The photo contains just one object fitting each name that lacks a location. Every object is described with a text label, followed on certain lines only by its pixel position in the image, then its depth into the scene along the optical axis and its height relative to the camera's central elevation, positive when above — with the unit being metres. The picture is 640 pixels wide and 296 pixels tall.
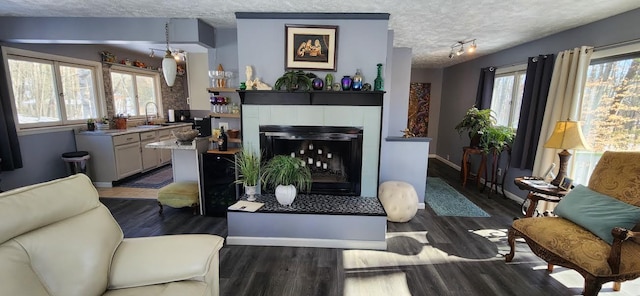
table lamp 2.53 -0.25
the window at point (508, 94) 4.29 +0.31
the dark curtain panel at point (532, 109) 3.50 +0.06
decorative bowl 3.29 -0.36
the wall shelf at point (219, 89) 3.31 +0.22
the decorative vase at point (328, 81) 2.98 +0.31
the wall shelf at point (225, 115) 3.42 -0.10
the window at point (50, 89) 3.67 +0.23
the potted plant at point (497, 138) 4.25 -0.40
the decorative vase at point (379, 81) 2.95 +0.32
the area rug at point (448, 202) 3.59 -1.31
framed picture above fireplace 2.97 +0.68
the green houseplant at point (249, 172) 2.90 -0.68
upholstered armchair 1.77 -0.86
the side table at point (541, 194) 2.60 -0.77
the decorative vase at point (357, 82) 2.94 +0.30
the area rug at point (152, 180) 4.52 -1.30
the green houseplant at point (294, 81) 2.93 +0.30
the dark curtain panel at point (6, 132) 3.28 -0.35
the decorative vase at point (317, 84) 2.95 +0.27
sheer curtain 3.04 +0.24
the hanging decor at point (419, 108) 6.93 +0.08
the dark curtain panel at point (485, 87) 4.76 +0.45
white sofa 1.16 -0.72
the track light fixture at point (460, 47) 3.77 +1.02
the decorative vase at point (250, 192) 2.94 -0.91
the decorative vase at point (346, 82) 2.94 +0.30
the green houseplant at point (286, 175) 2.80 -0.70
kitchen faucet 5.84 -0.19
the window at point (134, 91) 5.23 +0.31
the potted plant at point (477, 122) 4.45 -0.16
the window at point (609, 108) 2.69 +0.07
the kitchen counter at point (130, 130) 4.32 -0.43
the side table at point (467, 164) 4.48 -0.86
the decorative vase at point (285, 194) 2.79 -0.87
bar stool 3.99 -0.83
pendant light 2.83 +0.41
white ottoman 3.20 -1.08
